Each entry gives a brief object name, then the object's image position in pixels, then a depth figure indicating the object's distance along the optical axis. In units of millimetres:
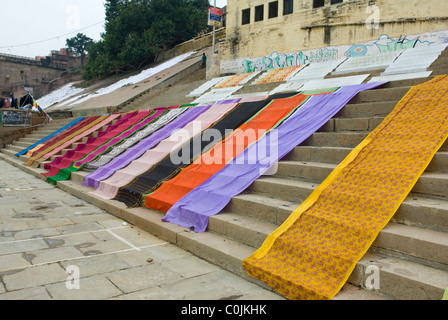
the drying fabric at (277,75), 12816
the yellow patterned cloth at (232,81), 13484
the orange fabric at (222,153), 4738
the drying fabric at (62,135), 11552
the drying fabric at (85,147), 9062
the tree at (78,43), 59531
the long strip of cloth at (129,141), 7635
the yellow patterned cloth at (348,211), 2535
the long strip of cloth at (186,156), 5332
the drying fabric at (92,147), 8217
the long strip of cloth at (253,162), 4066
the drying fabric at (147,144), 6820
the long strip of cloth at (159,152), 6064
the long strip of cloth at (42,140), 12210
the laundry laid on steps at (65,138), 10351
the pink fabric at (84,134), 10141
